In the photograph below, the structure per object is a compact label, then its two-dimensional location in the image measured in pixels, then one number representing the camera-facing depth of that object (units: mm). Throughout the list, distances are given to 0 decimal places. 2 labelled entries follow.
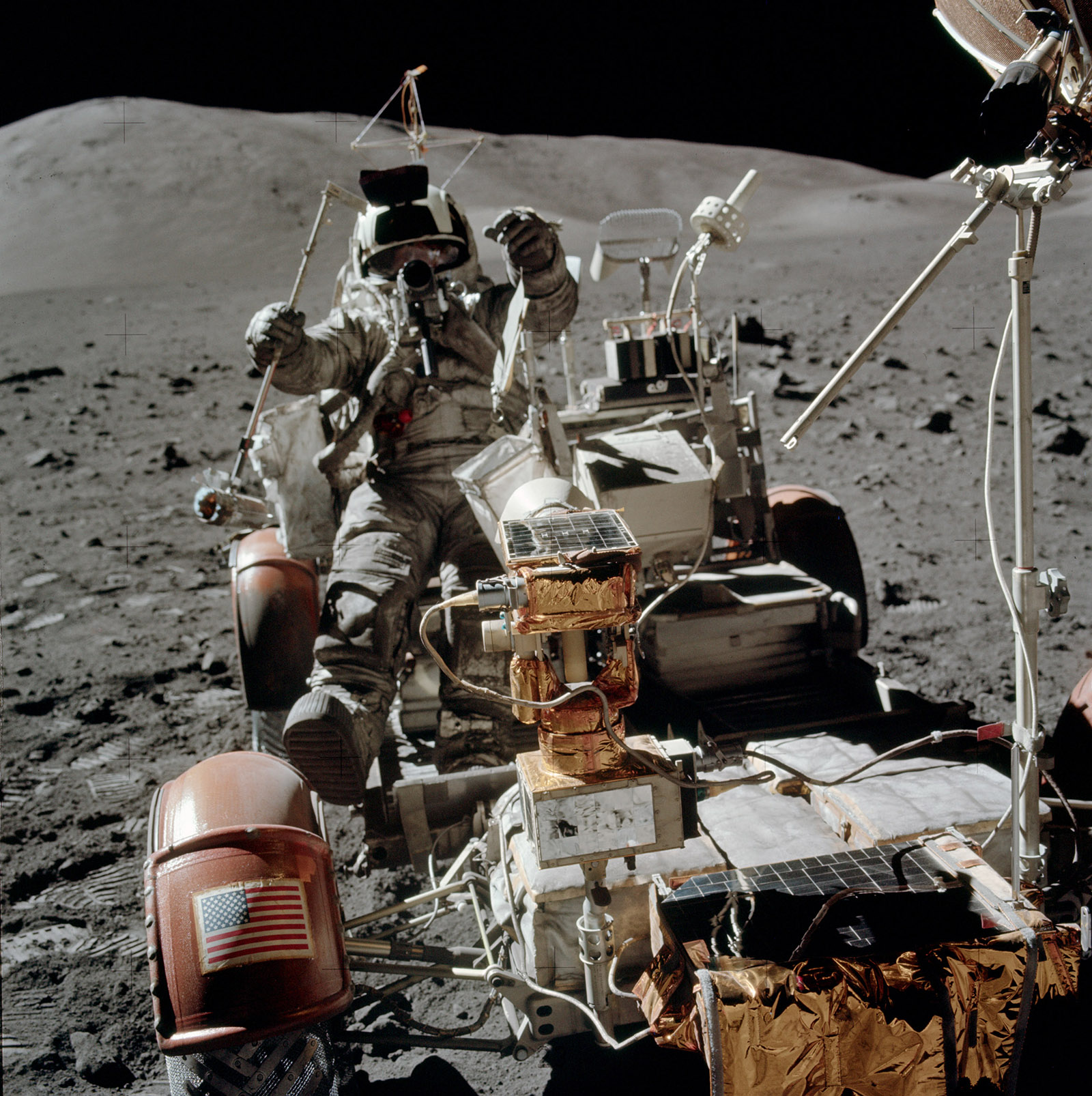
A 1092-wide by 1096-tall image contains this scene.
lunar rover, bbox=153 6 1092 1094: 1557
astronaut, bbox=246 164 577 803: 3111
